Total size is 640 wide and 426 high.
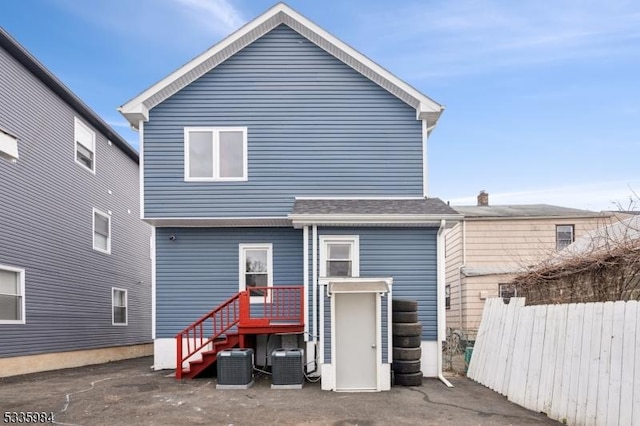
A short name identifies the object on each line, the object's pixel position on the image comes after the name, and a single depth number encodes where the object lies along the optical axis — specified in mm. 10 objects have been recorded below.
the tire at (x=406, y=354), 10297
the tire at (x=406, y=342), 10359
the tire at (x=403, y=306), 10523
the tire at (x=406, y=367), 10297
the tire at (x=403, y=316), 10461
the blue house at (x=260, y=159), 12227
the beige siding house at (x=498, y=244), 18500
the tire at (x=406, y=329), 10383
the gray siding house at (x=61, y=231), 12141
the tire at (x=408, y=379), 10273
